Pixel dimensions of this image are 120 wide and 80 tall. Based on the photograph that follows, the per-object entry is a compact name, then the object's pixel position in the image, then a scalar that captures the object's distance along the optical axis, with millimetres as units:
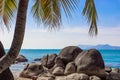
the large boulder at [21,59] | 24832
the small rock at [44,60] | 13622
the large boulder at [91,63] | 10132
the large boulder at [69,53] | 12080
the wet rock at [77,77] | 9314
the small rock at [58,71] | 10622
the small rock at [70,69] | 10444
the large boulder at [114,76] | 10219
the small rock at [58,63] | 11909
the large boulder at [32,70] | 10577
